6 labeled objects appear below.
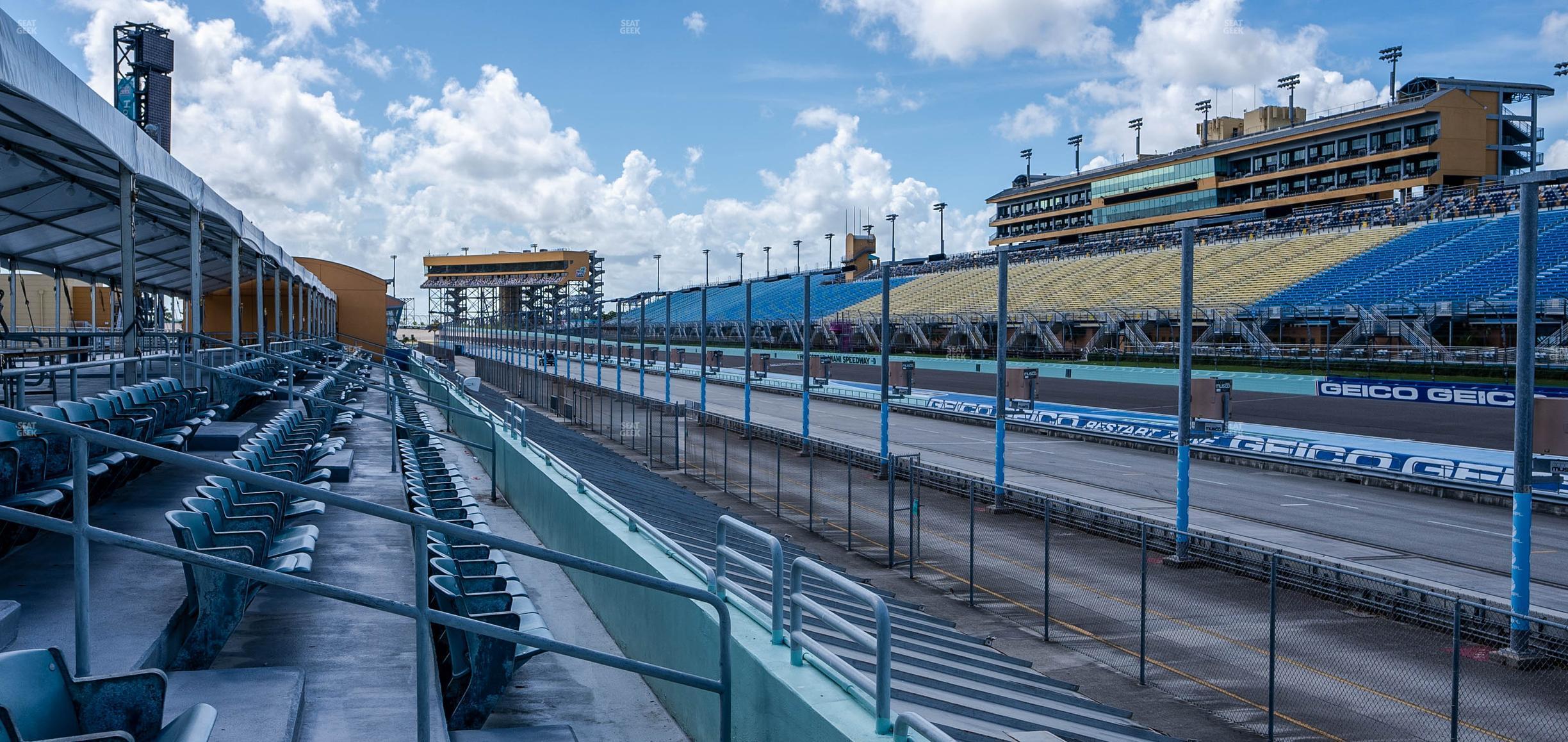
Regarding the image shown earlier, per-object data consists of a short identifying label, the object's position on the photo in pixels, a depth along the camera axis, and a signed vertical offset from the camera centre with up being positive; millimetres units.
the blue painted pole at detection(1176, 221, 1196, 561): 17000 -1058
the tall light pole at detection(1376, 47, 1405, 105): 96438 +26933
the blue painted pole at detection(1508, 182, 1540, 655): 11844 -872
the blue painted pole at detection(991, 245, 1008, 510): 20578 -923
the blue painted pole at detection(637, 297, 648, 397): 45219 -254
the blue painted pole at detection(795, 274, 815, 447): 29650 -922
